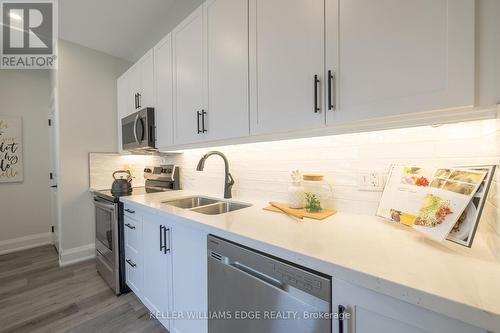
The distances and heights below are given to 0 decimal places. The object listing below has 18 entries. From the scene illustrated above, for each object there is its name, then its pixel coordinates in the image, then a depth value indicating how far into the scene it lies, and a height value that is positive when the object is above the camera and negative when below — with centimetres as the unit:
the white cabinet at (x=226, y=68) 123 +60
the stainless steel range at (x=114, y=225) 192 -59
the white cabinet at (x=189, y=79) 151 +65
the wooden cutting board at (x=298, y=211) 107 -27
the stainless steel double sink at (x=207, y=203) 154 -33
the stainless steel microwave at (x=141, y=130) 206 +35
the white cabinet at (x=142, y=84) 206 +85
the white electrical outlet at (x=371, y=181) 105 -9
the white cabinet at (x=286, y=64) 93 +49
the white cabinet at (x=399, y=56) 64 +38
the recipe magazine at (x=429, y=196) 66 -12
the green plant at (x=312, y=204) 116 -23
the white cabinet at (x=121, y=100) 255 +81
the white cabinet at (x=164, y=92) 181 +64
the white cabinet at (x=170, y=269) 113 -69
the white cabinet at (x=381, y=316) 48 -38
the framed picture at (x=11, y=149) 292 +21
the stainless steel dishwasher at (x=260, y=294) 65 -48
